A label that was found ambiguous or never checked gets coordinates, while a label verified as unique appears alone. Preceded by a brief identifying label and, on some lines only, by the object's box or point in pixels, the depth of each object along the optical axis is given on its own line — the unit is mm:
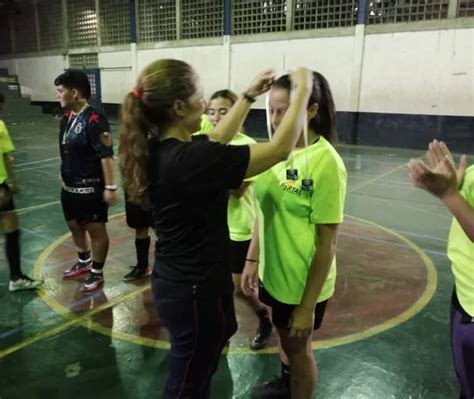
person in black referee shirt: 3240
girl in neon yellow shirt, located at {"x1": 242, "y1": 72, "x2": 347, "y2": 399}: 1648
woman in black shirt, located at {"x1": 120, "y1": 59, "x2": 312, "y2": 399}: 1405
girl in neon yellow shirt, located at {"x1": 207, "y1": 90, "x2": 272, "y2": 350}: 2658
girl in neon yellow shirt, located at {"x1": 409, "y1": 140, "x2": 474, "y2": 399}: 1258
